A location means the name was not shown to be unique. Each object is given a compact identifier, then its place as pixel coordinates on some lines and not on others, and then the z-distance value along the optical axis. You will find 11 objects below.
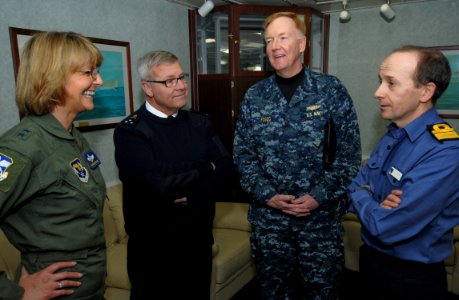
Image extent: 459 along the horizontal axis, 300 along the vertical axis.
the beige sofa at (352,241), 2.80
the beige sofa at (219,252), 2.28
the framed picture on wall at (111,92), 2.69
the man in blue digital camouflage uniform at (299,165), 1.77
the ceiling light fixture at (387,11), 3.55
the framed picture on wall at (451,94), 3.55
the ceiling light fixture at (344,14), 3.75
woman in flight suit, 0.99
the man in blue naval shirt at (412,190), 1.12
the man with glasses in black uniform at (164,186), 1.51
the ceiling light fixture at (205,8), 3.26
